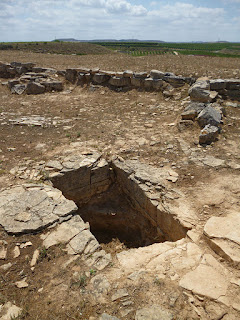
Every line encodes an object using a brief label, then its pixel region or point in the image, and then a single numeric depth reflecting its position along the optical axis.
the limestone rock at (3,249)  3.29
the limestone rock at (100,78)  10.88
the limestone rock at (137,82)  10.11
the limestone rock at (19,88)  11.04
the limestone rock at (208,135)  6.27
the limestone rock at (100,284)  2.85
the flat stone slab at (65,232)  3.57
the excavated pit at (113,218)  6.03
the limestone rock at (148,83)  9.89
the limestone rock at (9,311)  2.57
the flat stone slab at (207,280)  2.76
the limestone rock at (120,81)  10.40
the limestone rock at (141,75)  10.05
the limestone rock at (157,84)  9.70
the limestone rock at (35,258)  3.23
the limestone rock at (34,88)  10.88
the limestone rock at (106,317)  2.53
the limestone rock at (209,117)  6.73
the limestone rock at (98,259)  3.22
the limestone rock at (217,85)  8.51
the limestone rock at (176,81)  9.48
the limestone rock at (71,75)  11.89
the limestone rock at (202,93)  7.87
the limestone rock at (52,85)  11.18
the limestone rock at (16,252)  3.33
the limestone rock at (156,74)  9.87
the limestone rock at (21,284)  2.93
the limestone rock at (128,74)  10.23
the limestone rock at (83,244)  3.44
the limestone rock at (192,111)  7.28
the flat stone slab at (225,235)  3.22
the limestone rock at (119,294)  2.75
